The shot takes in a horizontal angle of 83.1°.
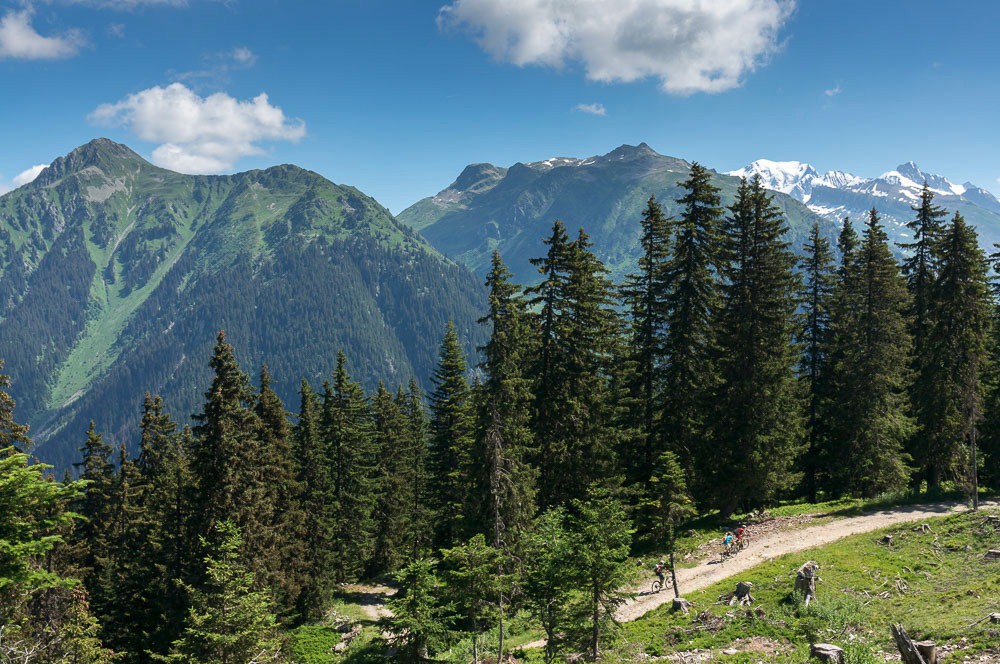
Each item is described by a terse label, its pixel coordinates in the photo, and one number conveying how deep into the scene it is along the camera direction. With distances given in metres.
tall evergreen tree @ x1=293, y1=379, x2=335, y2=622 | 39.00
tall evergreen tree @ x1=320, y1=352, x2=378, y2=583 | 45.76
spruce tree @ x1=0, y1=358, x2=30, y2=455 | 24.09
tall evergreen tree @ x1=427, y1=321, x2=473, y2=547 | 39.56
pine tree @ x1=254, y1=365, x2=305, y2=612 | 34.00
